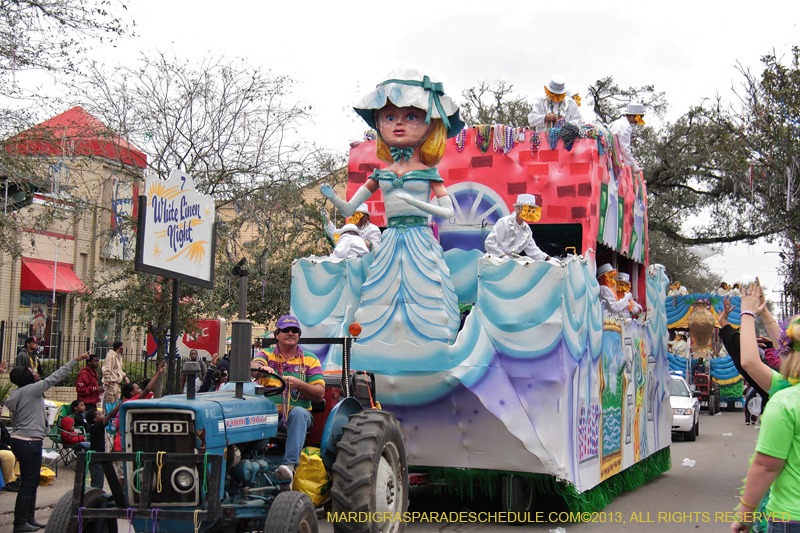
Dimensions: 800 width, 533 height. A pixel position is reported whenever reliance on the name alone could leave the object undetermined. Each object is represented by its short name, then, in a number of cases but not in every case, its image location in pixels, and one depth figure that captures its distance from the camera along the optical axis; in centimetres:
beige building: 1231
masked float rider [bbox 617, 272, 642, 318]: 1176
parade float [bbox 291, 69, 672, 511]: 869
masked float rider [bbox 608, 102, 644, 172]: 1237
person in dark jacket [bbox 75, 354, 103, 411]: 1325
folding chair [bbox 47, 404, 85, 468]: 1220
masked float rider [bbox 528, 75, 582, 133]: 1166
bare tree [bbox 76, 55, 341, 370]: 1588
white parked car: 2011
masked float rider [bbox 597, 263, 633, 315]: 1110
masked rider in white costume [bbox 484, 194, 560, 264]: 964
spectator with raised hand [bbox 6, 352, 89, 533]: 830
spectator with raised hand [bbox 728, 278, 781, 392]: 436
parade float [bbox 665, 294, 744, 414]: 2531
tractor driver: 677
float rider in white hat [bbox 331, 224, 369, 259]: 1027
